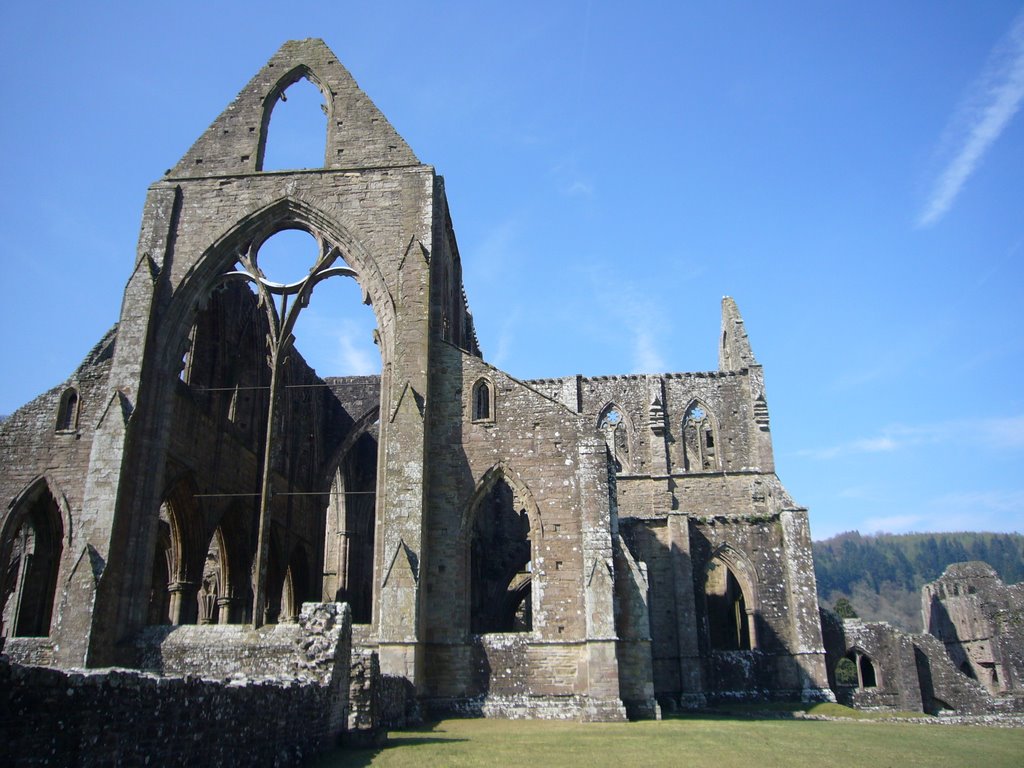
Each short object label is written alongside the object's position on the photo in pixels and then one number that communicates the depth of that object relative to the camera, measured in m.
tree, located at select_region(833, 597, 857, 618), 55.98
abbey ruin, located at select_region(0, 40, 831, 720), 16.45
